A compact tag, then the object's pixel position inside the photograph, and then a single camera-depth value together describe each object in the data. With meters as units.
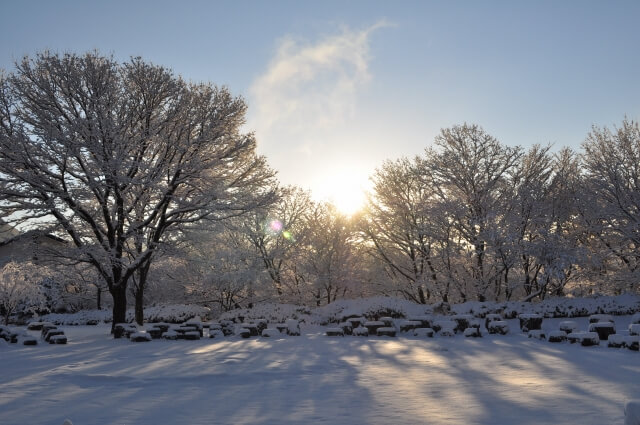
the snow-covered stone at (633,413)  4.44
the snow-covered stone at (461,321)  18.92
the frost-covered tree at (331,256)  29.88
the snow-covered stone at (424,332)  17.91
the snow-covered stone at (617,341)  12.79
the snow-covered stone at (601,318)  16.34
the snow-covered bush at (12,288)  28.05
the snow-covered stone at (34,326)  25.87
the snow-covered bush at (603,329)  14.77
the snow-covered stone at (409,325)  19.17
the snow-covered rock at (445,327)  17.81
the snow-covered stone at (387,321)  19.86
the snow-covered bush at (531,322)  17.91
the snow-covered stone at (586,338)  13.55
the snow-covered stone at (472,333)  17.17
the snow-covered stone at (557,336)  14.62
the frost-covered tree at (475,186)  25.42
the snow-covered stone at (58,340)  17.00
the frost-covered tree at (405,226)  27.53
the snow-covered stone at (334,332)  18.83
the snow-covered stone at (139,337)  17.34
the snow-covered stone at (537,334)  15.65
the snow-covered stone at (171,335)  18.40
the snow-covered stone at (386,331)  18.42
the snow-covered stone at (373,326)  19.44
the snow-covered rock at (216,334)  19.28
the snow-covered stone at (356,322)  20.11
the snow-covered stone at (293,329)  19.59
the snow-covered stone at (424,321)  19.31
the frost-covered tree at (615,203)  22.44
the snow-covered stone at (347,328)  19.58
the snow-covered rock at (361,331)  18.59
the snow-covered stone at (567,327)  15.36
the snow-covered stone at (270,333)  18.94
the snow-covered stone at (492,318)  18.84
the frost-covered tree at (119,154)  17.81
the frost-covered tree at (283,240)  30.98
